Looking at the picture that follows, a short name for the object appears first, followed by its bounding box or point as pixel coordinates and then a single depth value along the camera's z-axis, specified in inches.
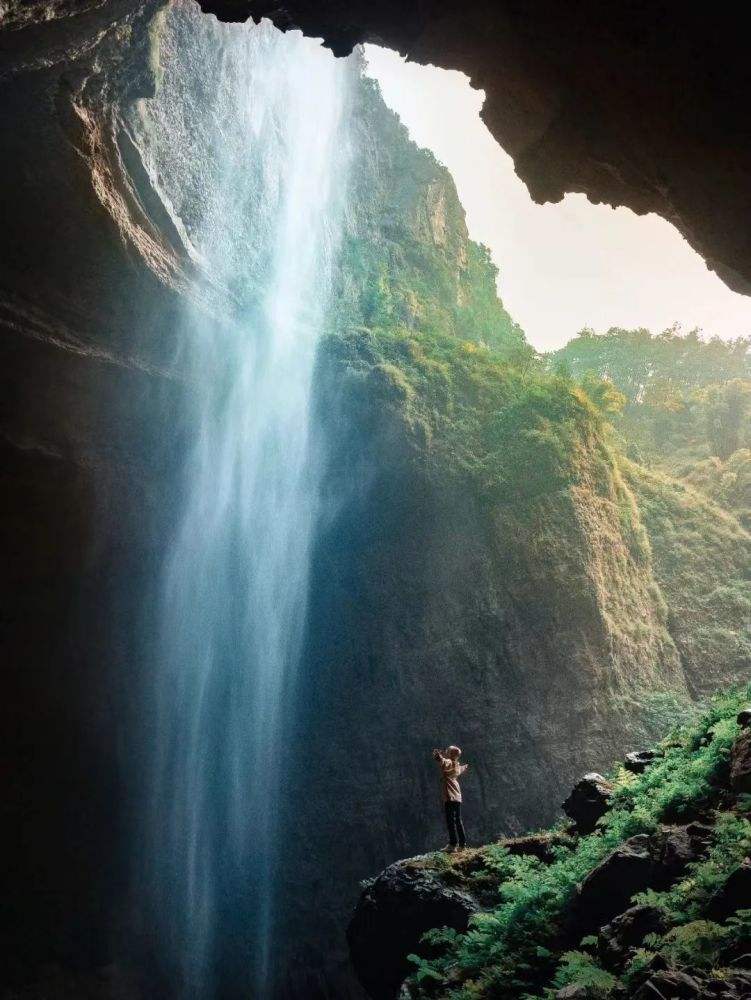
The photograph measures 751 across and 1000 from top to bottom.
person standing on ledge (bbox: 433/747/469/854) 352.8
